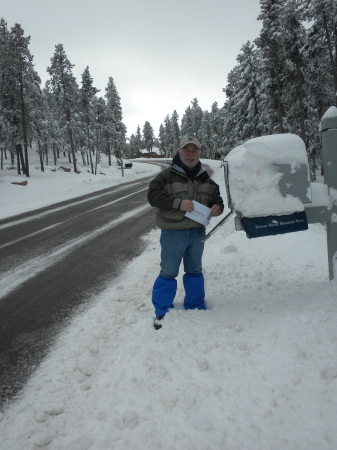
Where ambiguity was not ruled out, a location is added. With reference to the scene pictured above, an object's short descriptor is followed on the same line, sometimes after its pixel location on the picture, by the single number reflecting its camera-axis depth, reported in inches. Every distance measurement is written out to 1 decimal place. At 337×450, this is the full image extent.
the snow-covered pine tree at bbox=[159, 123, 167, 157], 4259.4
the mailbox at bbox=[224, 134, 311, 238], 105.8
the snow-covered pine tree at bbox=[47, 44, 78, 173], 1418.6
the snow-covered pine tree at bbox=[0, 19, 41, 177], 1040.8
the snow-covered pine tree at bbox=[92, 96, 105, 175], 1836.9
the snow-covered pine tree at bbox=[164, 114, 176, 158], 3917.3
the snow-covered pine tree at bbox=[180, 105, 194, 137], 3021.7
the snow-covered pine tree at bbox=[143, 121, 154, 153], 4189.2
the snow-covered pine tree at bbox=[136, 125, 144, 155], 4665.4
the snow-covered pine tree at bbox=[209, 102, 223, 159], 2613.2
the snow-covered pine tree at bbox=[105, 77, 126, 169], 2137.1
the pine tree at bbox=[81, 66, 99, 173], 1573.6
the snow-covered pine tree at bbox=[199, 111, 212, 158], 2694.4
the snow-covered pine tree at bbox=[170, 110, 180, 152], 3585.1
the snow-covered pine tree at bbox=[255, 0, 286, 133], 741.9
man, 118.5
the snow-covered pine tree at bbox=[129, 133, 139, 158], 4596.5
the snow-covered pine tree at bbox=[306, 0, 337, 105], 623.8
